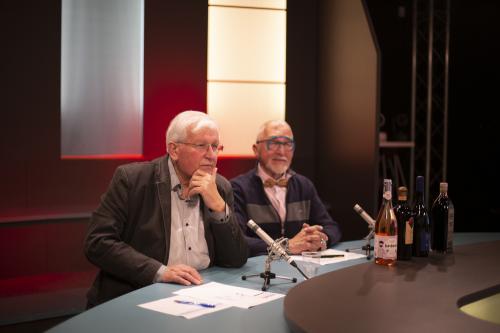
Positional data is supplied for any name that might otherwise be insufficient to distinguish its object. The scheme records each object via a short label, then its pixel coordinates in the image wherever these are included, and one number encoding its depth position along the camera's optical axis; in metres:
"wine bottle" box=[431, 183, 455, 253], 2.48
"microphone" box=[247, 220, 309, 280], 2.11
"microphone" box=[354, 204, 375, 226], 2.58
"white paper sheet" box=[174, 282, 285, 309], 1.82
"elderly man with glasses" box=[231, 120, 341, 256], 3.22
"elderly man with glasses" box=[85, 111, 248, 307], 2.32
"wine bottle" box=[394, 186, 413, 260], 2.29
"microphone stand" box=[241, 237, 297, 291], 2.06
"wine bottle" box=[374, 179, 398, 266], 2.18
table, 1.54
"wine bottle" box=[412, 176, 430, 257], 2.37
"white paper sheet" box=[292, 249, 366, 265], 2.53
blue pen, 1.75
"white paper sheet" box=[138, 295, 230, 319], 1.68
